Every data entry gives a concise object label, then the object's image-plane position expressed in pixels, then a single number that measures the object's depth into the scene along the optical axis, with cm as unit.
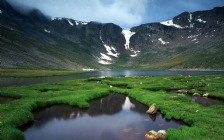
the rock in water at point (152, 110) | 2537
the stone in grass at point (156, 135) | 1676
